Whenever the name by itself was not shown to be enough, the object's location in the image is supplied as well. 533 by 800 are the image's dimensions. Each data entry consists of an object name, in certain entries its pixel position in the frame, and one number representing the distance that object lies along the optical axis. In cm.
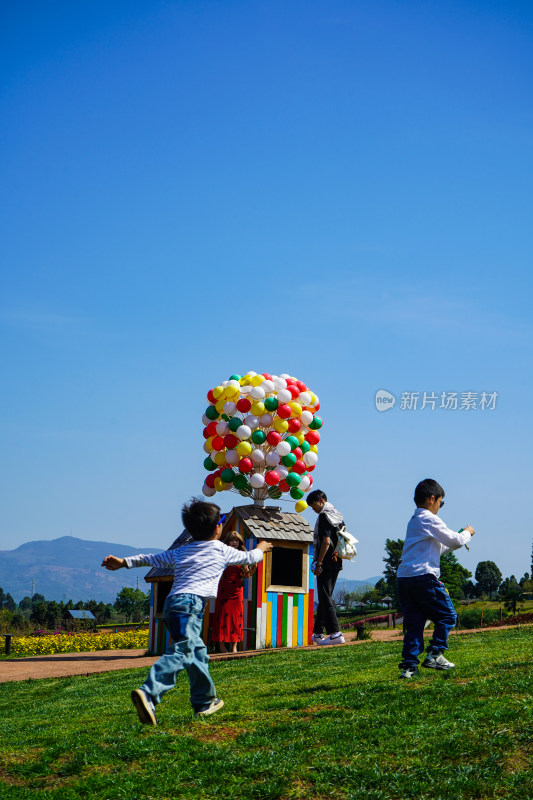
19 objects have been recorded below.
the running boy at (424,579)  730
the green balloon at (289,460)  1603
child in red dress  1509
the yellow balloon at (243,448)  1580
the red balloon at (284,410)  1606
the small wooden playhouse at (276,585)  1550
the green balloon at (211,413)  1645
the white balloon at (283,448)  1590
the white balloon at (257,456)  1588
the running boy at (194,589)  612
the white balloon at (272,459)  1598
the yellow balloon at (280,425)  1598
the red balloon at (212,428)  1631
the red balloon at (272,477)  1603
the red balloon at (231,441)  1598
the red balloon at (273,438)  1595
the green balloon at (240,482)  1606
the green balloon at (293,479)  1624
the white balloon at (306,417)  1642
